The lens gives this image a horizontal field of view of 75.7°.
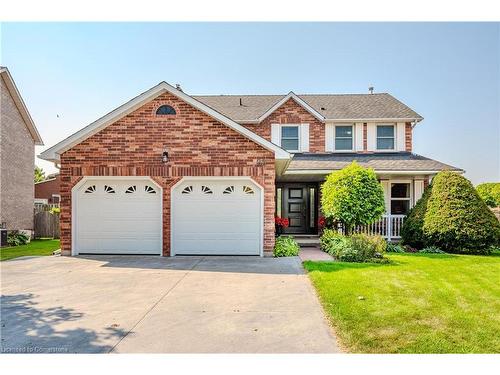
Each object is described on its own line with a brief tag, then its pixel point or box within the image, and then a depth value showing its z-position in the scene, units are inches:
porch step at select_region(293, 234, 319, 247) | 502.9
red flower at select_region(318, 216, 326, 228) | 529.3
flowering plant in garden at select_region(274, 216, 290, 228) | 495.8
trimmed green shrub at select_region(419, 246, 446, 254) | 430.0
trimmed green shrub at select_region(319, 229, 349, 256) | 396.2
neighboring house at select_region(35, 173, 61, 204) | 1173.1
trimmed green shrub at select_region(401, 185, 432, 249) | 454.0
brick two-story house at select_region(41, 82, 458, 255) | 390.0
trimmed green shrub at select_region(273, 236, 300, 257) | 393.1
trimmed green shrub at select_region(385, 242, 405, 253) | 439.0
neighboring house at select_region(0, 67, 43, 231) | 626.2
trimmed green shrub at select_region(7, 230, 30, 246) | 587.5
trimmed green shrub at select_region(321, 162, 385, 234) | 435.2
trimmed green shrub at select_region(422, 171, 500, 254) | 423.2
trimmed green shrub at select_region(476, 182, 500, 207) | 1097.4
